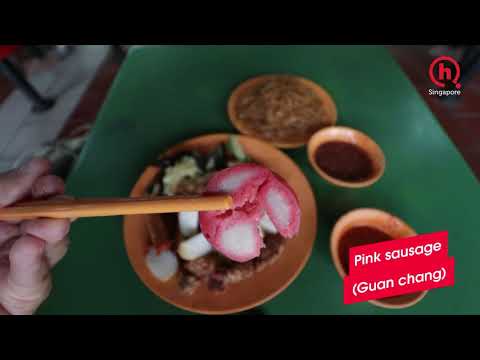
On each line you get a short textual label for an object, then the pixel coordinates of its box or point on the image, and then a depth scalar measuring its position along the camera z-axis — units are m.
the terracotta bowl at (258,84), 0.54
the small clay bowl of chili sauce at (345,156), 0.49
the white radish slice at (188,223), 0.43
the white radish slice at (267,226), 0.44
